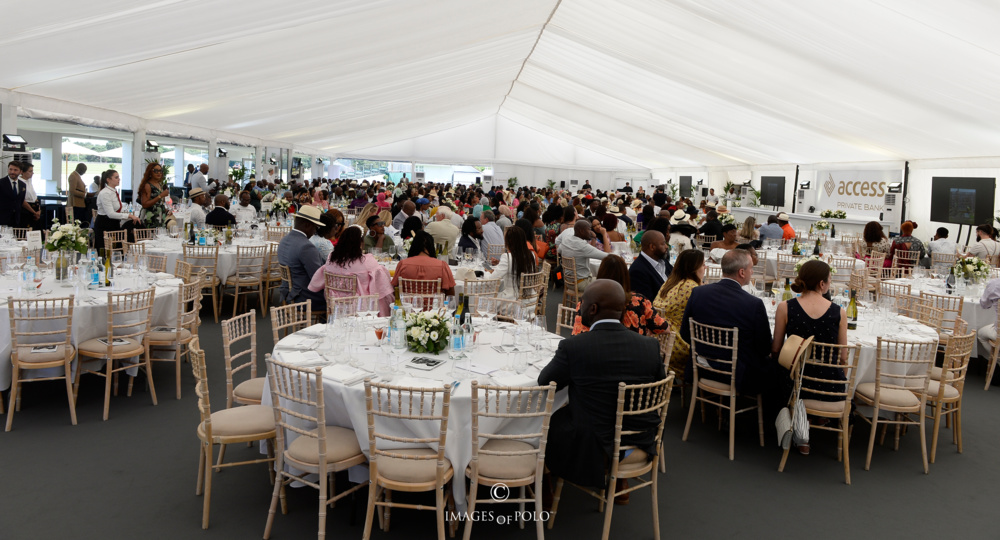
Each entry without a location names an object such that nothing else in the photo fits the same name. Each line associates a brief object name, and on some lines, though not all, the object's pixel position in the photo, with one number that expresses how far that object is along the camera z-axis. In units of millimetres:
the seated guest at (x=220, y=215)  10570
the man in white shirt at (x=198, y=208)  10602
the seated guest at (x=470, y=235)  8578
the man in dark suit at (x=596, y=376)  3354
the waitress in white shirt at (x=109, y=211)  9453
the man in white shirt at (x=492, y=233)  9922
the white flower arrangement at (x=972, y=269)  7625
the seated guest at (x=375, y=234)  8477
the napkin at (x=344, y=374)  3598
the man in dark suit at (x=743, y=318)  4875
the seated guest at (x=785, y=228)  12578
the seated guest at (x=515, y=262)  7012
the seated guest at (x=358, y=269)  6258
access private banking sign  17609
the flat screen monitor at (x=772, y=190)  22797
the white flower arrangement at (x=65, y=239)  5906
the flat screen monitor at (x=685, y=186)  31500
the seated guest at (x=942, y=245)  11159
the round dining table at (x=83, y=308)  4930
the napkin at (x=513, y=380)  3666
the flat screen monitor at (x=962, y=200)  13742
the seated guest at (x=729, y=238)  8898
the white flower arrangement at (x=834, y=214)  18355
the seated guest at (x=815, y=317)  4660
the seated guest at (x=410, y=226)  9047
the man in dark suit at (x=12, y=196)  9656
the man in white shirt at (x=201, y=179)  15562
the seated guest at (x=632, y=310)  4508
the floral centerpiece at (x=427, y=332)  4066
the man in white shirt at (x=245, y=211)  12653
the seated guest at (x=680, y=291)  5555
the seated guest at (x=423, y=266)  6125
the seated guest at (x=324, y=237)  7246
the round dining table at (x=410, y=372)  3484
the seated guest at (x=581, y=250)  8555
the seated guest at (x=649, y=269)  6297
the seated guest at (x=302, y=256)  6832
